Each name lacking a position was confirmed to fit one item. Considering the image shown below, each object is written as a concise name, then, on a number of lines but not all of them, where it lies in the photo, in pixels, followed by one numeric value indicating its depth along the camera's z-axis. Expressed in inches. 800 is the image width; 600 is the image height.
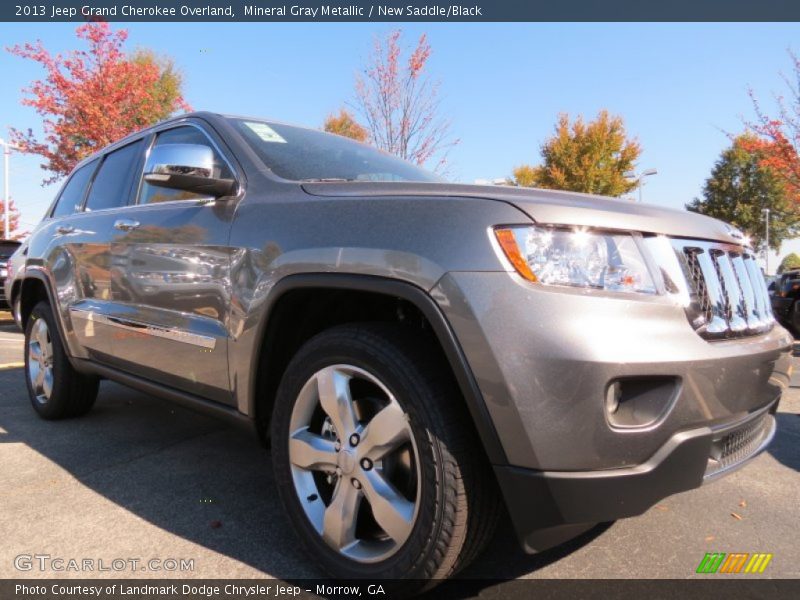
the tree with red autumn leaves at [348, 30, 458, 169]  408.8
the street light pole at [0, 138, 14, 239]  831.7
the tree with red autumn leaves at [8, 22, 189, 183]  533.6
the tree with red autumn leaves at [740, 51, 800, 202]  490.0
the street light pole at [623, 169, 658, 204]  579.9
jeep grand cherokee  58.7
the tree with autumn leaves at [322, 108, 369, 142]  514.8
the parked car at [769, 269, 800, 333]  333.3
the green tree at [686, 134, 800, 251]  1312.7
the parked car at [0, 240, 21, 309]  471.8
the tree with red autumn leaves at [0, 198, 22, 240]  1147.4
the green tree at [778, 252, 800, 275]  2137.1
